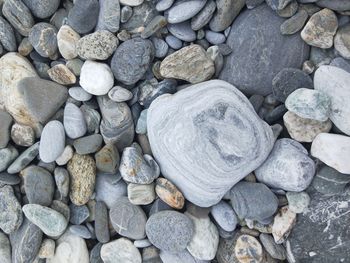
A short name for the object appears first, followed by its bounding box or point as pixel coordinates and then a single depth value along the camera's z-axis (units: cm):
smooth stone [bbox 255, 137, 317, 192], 29
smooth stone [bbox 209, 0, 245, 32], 30
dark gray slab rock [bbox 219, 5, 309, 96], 30
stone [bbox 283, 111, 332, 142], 30
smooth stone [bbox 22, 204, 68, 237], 30
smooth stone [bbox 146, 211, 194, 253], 30
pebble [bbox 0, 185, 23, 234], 31
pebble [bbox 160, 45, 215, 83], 31
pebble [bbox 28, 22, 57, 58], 32
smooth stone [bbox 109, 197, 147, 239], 31
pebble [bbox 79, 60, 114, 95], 31
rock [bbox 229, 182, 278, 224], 30
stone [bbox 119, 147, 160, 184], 30
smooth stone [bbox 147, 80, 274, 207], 29
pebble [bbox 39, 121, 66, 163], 31
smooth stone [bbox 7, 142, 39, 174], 31
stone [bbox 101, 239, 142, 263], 31
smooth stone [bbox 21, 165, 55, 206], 31
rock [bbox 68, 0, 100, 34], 31
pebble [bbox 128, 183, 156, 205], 31
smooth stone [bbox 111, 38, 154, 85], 31
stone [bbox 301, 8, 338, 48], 29
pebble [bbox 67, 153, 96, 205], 31
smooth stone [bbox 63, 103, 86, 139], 31
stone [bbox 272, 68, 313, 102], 30
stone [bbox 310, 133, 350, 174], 28
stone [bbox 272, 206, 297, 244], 30
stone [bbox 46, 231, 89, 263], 32
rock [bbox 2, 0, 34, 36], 32
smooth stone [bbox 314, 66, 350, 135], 28
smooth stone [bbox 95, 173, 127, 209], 32
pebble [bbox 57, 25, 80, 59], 32
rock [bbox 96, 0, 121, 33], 31
